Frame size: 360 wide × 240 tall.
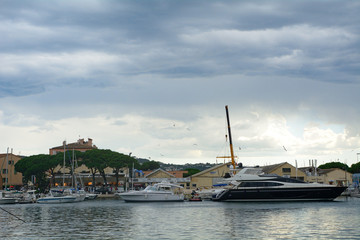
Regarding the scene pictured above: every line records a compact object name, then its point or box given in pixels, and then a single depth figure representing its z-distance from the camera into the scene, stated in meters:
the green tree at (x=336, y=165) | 166.88
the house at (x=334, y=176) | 131.50
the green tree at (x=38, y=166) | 118.50
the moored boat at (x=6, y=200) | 87.25
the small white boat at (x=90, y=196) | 97.94
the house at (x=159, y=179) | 117.56
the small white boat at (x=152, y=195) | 80.69
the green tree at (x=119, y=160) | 117.49
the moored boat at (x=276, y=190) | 71.94
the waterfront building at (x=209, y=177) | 120.44
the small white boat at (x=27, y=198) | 91.12
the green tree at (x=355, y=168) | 161.25
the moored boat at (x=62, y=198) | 85.24
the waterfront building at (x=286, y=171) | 120.07
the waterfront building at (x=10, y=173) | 134.68
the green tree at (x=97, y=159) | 117.64
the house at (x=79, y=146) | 166.00
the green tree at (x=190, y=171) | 176.10
